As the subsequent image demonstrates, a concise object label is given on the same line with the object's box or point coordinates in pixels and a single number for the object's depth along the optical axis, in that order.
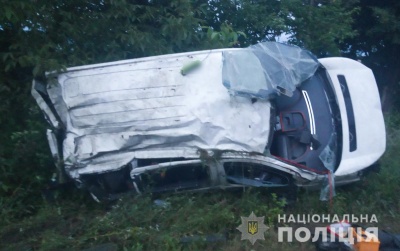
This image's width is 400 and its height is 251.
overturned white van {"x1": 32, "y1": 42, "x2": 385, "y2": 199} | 6.55
